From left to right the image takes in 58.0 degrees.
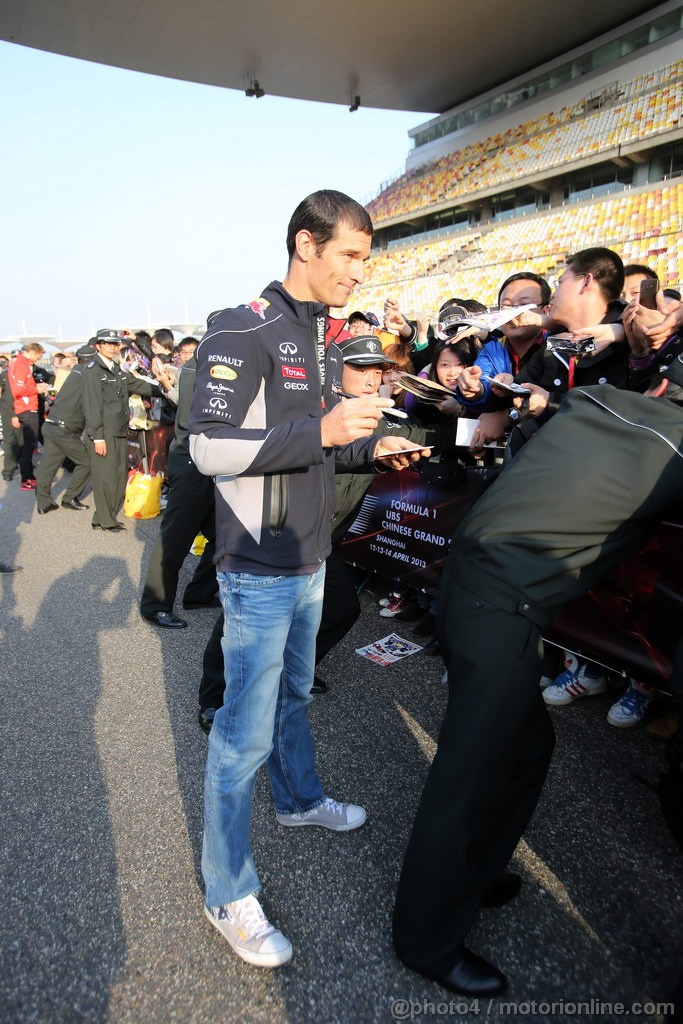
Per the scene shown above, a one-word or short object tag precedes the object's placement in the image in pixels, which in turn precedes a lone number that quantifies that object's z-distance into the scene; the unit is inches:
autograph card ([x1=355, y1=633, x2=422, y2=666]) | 150.3
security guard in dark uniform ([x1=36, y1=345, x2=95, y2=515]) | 332.5
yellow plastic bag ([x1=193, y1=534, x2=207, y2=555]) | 248.2
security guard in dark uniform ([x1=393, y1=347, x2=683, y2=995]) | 62.5
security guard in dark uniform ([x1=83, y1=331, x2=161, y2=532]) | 291.1
